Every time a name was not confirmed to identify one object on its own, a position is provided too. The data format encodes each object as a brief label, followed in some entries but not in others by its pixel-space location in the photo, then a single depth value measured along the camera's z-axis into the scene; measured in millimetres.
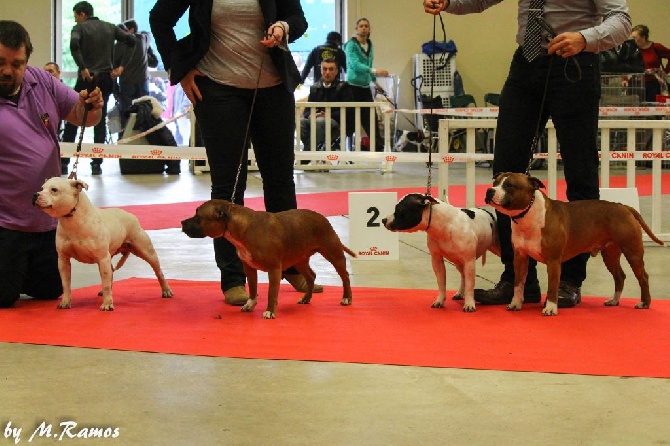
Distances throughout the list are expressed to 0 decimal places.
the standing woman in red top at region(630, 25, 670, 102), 13008
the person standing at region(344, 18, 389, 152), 12547
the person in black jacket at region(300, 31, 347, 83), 12570
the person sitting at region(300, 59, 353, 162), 12102
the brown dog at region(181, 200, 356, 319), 3604
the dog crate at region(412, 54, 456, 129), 15477
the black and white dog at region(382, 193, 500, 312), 3799
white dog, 3691
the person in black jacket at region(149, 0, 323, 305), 3924
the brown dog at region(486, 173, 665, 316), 3629
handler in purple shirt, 3926
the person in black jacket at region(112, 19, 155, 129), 12977
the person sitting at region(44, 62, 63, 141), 13049
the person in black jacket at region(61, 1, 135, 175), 11320
